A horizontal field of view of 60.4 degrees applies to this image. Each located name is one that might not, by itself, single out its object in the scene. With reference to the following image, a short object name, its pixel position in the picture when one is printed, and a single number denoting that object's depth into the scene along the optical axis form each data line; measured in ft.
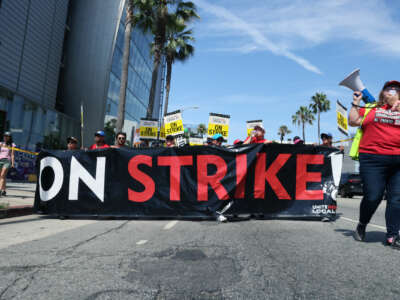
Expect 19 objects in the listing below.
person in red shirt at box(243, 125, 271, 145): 26.58
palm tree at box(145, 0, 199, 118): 64.08
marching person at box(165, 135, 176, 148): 32.21
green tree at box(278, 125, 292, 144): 244.22
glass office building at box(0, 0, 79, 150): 68.08
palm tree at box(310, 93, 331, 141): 188.14
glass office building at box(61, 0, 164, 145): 102.06
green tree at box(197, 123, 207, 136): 304.09
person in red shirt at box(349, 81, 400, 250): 13.93
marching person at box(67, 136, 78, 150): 27.78
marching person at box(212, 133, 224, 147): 29.46
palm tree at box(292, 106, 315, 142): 201.44
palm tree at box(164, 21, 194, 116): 86.63
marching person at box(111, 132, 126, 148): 27.50
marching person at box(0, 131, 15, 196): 31.89
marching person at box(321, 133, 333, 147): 29.84
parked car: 67.87
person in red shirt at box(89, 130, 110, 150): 26.84
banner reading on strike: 22.97
